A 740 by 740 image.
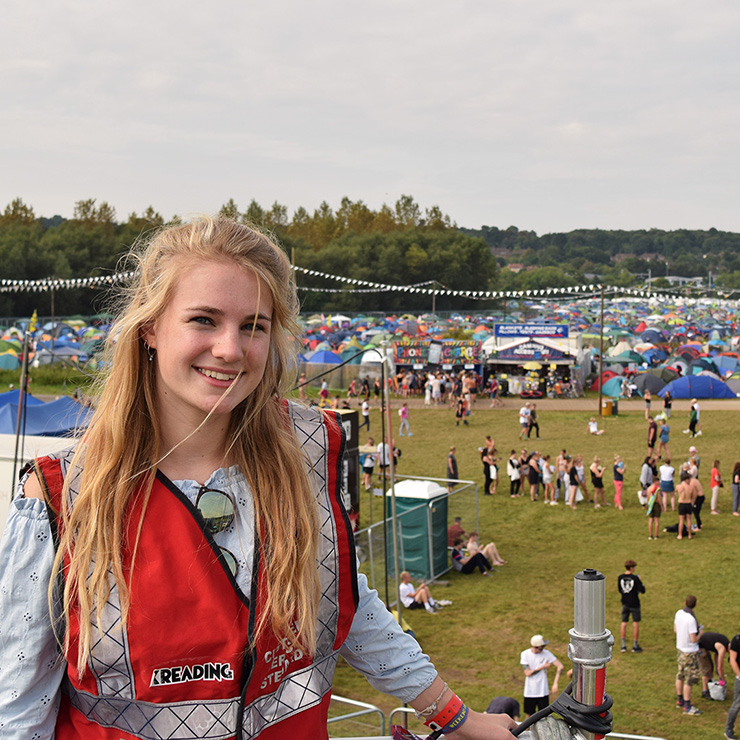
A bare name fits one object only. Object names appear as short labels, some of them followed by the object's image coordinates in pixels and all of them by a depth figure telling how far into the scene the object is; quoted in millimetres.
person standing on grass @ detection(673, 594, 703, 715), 9047
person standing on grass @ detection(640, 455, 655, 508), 17172
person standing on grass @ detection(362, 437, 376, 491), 18594
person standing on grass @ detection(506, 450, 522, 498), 18578
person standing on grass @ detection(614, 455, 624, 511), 17281
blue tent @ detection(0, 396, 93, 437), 13962
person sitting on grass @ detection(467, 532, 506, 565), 13906
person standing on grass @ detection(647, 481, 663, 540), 15099
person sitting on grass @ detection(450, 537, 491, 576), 13836
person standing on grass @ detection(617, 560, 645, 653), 10477
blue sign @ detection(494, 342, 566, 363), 33094
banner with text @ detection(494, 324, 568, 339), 33062
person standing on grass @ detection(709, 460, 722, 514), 16719
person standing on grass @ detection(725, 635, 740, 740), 8336
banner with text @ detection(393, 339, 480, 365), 33312
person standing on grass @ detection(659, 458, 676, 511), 16406
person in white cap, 8531
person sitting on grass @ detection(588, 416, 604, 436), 24656
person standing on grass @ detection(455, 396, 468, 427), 27605
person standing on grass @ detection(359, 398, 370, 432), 23181
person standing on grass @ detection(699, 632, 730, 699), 9305
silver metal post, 1352
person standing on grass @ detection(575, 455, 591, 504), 17688
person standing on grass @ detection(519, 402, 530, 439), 24484
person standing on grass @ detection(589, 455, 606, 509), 17422
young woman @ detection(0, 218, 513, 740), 1319
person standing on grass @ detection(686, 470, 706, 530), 15148
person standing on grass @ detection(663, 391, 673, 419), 26734
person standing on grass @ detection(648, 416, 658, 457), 21062
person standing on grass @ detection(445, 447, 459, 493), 18211
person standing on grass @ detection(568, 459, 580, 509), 17547
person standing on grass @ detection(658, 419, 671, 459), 20731
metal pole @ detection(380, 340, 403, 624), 8461
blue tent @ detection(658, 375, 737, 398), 31750
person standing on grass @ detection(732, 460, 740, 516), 16250
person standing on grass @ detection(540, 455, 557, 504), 18109
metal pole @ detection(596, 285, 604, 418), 28467
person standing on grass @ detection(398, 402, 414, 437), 25677
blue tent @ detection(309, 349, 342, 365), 35219
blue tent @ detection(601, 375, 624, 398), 32281
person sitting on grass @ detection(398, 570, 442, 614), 12195
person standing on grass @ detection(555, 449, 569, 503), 17881
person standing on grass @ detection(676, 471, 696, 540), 15062
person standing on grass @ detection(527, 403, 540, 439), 24562
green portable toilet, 13328
